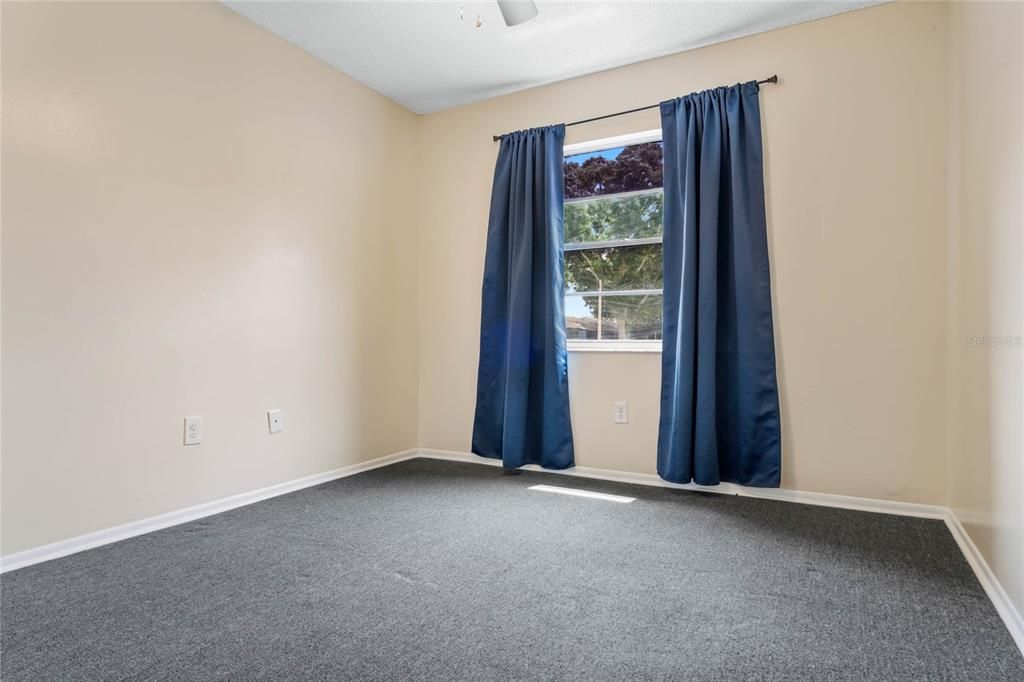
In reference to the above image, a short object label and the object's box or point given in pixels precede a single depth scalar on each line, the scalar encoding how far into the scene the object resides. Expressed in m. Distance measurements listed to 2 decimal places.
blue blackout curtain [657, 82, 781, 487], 2.66
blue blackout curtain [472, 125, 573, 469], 3.17
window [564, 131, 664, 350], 3.12
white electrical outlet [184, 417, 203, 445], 2.37
